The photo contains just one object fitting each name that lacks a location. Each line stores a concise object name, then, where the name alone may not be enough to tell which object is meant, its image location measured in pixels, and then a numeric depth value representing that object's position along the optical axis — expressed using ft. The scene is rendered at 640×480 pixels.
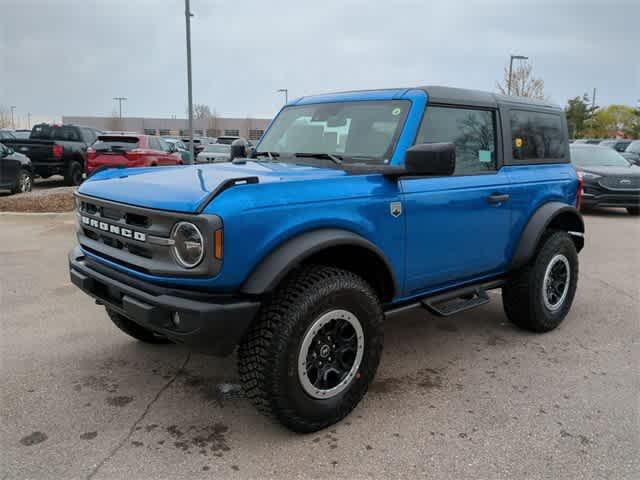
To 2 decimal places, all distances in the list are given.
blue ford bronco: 9.09
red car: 44.32
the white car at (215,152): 70.43
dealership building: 268.62
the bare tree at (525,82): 121.60
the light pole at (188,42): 50.64
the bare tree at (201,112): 301.02
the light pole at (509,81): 98.58
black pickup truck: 49.49
